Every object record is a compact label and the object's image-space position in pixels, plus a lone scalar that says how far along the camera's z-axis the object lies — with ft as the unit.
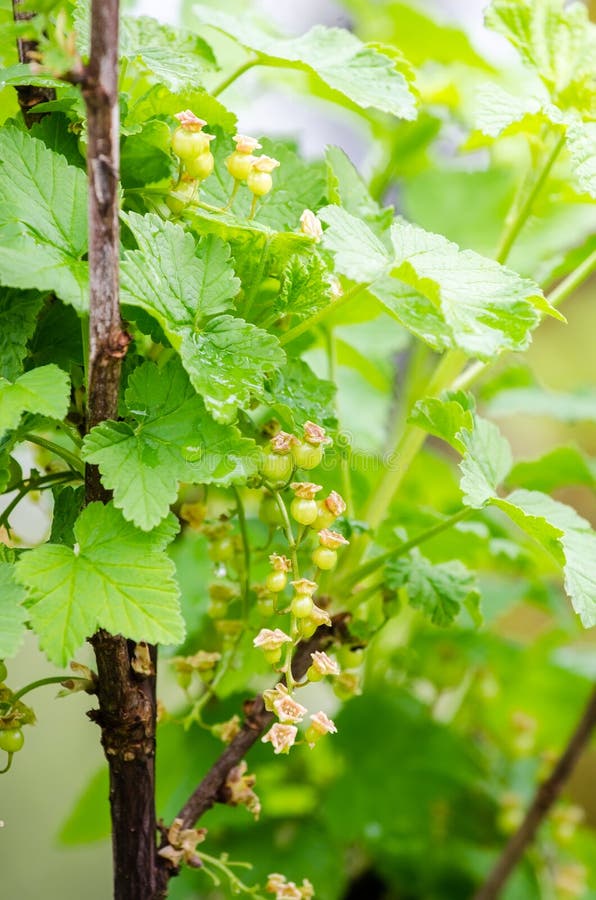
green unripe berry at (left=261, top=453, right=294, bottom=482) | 2.53
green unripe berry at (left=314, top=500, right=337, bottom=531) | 2.55
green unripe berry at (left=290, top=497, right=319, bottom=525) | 2.53
